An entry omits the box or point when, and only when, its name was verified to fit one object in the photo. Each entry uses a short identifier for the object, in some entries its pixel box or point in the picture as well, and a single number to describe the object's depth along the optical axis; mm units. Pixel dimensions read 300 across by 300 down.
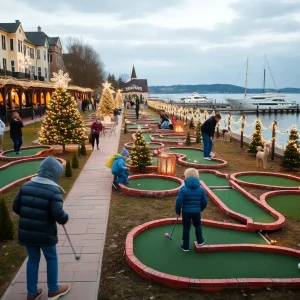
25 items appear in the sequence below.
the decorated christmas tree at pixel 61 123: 13492
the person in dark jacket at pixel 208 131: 11930
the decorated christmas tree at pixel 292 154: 11227
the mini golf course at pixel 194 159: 11467
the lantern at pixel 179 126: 20953
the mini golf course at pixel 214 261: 4406
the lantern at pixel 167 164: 10094
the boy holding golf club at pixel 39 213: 3777
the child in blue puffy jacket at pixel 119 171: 8891
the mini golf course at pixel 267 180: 9206
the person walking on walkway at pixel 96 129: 14477
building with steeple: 84500
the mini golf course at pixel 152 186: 8430
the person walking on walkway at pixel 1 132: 13490
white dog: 11406
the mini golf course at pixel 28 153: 12531
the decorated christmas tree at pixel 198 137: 17000
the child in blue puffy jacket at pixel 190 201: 5109
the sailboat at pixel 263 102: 69500
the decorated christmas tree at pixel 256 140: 14008
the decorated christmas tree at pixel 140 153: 10789
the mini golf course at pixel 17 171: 9354
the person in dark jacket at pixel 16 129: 12701
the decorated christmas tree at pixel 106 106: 30125
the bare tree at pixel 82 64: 56844
